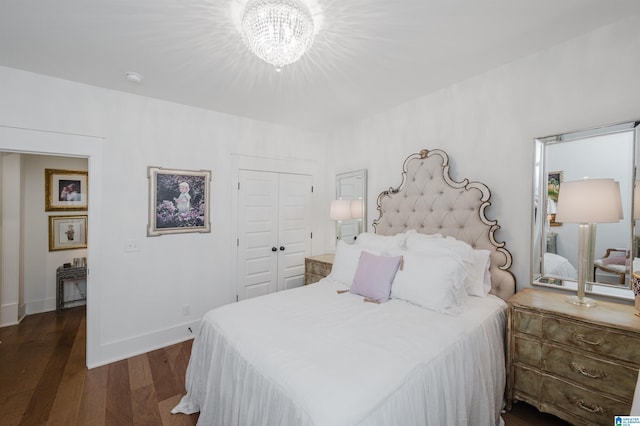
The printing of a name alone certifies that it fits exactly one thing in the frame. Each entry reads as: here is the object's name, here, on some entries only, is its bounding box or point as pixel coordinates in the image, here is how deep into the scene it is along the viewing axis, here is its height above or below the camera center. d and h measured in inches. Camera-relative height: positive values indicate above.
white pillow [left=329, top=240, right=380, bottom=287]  97.6 -19.0
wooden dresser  58.3 -32.6
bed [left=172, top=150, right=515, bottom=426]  46.1 -27.3
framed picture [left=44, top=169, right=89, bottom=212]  150.3 +8.4
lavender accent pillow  83.7 -20.4
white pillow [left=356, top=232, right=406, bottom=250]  100.8 -11.7
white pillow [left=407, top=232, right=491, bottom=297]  85.7 -15.0
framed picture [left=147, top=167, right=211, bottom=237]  114.2 +2.6
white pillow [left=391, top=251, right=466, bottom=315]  75.0 -19.8
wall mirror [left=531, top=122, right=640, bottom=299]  69.9 -0.3
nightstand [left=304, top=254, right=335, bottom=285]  131.8 -28.2
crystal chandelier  57.6 +38.2
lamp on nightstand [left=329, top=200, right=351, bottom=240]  137.0 -0.1
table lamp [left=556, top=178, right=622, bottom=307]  66.7 +1.2
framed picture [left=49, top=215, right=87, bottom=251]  152.6 -15.3
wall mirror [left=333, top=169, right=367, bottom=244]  138.2 +3.0
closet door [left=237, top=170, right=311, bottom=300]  138.5 -11.7
